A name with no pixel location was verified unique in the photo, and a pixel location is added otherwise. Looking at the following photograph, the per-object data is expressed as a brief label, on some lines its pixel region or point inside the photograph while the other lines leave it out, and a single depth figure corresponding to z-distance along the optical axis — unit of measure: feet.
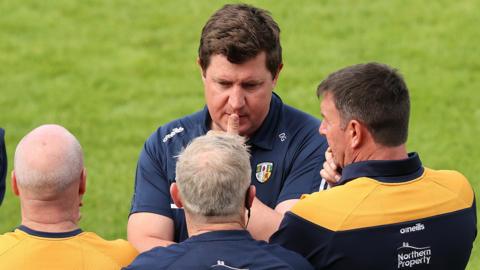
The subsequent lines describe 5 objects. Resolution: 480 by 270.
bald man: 33.12
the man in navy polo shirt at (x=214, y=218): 31.83
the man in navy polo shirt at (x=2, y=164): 50.88
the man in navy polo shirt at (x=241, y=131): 39.55
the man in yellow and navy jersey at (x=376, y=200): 34.19
